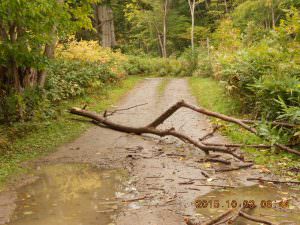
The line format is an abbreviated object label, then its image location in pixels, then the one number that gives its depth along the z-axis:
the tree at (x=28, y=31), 8.67
